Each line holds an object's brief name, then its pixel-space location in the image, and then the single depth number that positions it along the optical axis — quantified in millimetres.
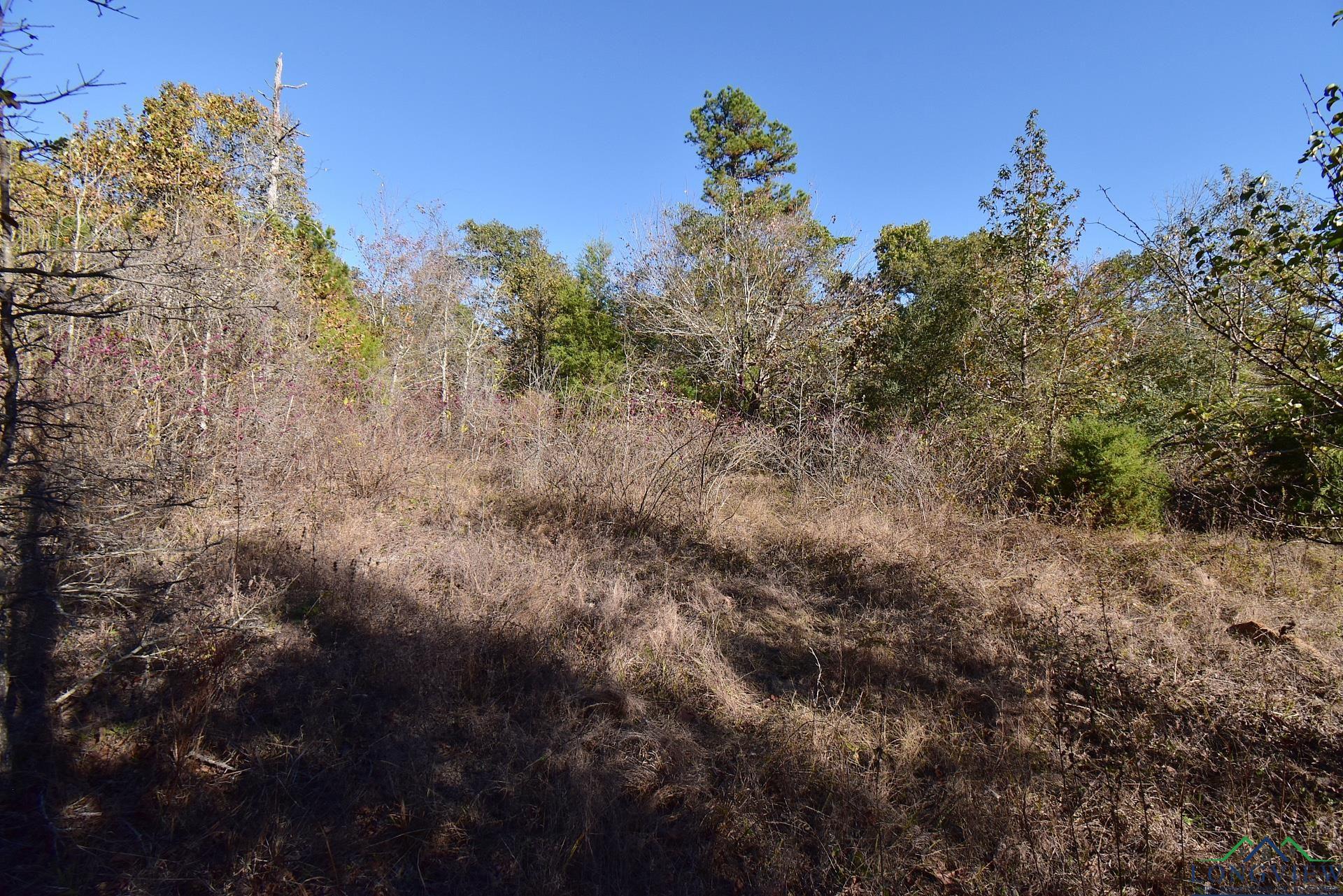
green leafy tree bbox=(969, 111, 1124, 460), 7637
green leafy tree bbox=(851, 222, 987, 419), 9281
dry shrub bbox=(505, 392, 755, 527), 6273
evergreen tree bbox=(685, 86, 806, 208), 18781
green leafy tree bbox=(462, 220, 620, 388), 13734
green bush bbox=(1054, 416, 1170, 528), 6117
